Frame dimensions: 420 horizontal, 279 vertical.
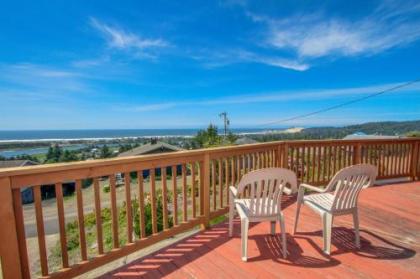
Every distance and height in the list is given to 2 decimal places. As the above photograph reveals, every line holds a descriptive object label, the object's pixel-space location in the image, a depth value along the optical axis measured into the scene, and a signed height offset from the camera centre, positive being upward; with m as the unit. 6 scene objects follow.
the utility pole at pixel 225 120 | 21.41 +0.48
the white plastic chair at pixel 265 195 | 2.04 -0.68
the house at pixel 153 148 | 21.21 -2.16
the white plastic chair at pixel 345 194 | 2.14 -0.73
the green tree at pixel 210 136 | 12.02 -0.75
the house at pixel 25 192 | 12.57 -3.98
